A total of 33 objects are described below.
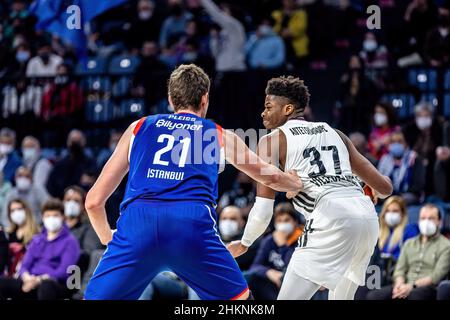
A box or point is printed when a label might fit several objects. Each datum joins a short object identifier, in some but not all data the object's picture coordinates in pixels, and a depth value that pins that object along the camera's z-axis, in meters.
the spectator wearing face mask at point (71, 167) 12.36
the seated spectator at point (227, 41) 13.50
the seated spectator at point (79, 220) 10.68
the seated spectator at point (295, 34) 13.75
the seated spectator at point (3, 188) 12.20
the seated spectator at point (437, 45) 12.38
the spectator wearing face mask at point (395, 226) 10.02
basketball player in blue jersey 5.28
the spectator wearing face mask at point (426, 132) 11.38
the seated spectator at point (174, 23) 14.48
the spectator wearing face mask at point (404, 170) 10.98
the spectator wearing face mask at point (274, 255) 9.73
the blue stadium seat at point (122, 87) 13.06
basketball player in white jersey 6.27
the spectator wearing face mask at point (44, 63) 14.22
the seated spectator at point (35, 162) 12.59
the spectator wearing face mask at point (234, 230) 10.30
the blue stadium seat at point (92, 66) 13.82
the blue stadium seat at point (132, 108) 12.92
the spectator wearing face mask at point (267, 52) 13.37
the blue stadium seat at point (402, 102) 12.01
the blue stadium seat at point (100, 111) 13.17
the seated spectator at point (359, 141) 10.81
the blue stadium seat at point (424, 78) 11.86
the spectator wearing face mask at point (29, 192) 12.20
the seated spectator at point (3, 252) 10.40
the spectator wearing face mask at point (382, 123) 11.52
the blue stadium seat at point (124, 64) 13.55
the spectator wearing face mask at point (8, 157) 12.86
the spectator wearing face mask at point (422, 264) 9.22
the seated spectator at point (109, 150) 12.36
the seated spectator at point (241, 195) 11.41
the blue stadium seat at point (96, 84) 13.20
